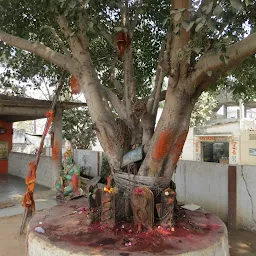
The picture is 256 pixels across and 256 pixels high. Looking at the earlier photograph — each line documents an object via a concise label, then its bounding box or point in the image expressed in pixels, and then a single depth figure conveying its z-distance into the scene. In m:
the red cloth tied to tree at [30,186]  5.16
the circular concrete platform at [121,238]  2.74
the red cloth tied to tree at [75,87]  4.80
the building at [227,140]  15.00
